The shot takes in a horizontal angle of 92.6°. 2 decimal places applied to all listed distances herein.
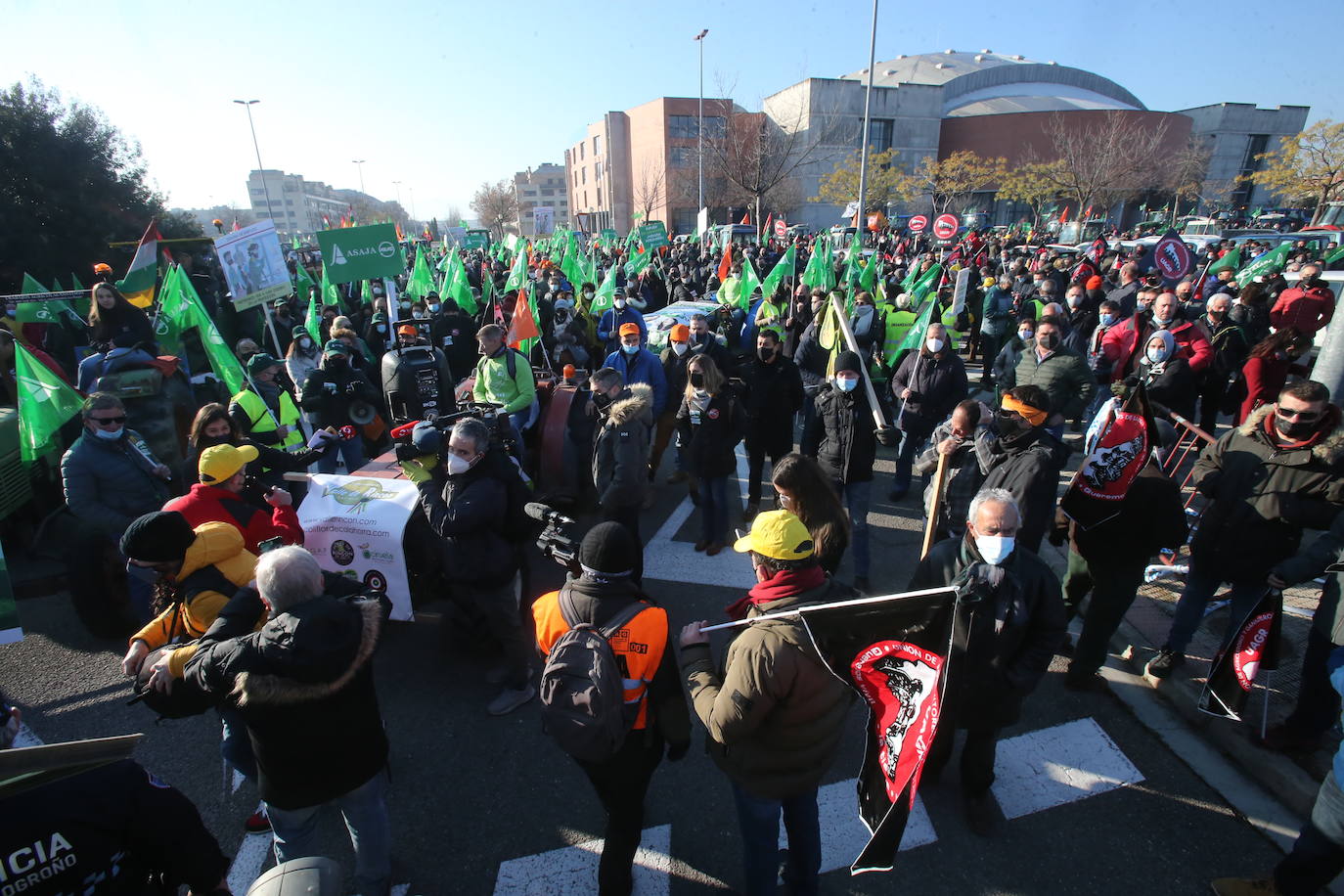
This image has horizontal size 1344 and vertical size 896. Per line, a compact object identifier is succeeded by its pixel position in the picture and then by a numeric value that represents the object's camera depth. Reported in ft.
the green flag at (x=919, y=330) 25.23
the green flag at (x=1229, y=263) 43.60
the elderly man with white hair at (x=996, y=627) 9.00
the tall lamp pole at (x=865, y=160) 69.39
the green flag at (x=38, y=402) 16.81
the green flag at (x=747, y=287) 39.86
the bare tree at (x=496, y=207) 207.36
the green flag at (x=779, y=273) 38.50
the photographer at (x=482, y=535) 12.01
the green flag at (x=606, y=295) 36.00
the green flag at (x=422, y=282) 43.52
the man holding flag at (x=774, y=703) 7.40
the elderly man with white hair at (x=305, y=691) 7.31
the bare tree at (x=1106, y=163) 136.26
